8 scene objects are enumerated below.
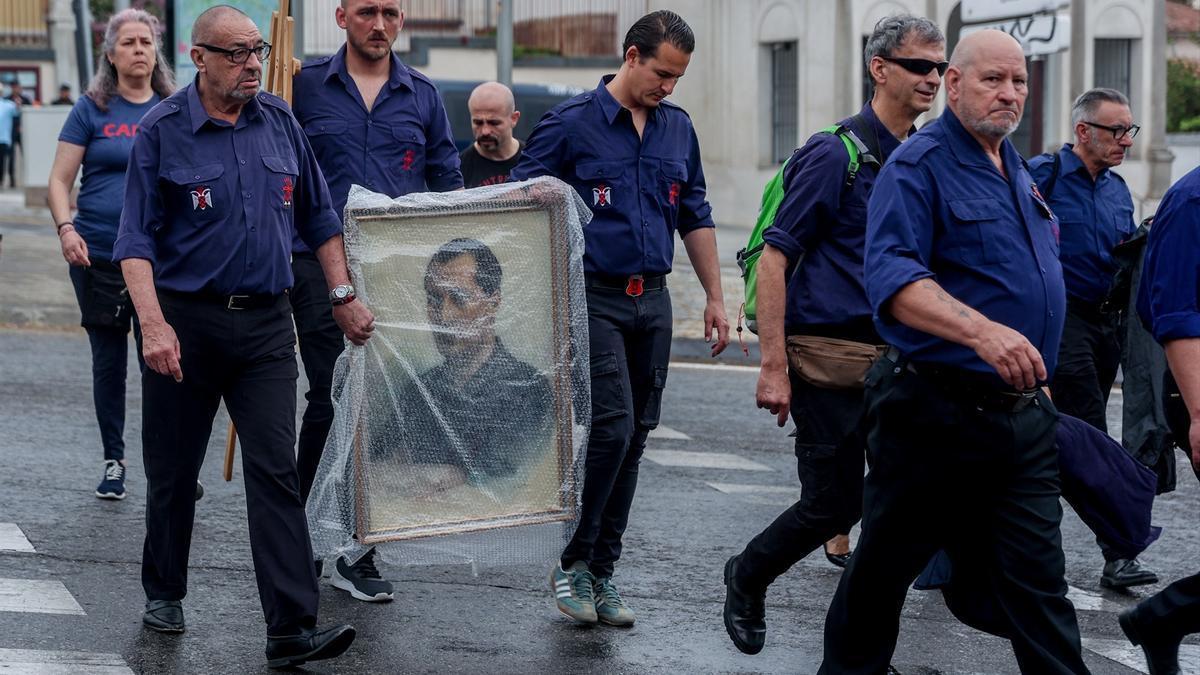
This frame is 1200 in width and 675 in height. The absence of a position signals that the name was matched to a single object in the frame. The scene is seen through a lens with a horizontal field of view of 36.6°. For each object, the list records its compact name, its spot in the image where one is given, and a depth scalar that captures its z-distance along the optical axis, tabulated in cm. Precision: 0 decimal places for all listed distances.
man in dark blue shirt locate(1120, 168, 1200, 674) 472
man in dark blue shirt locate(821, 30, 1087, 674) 436
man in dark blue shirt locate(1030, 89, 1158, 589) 696
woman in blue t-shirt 734
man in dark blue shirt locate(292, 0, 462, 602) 615
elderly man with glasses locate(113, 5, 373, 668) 516
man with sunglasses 522
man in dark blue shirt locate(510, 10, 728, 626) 577
